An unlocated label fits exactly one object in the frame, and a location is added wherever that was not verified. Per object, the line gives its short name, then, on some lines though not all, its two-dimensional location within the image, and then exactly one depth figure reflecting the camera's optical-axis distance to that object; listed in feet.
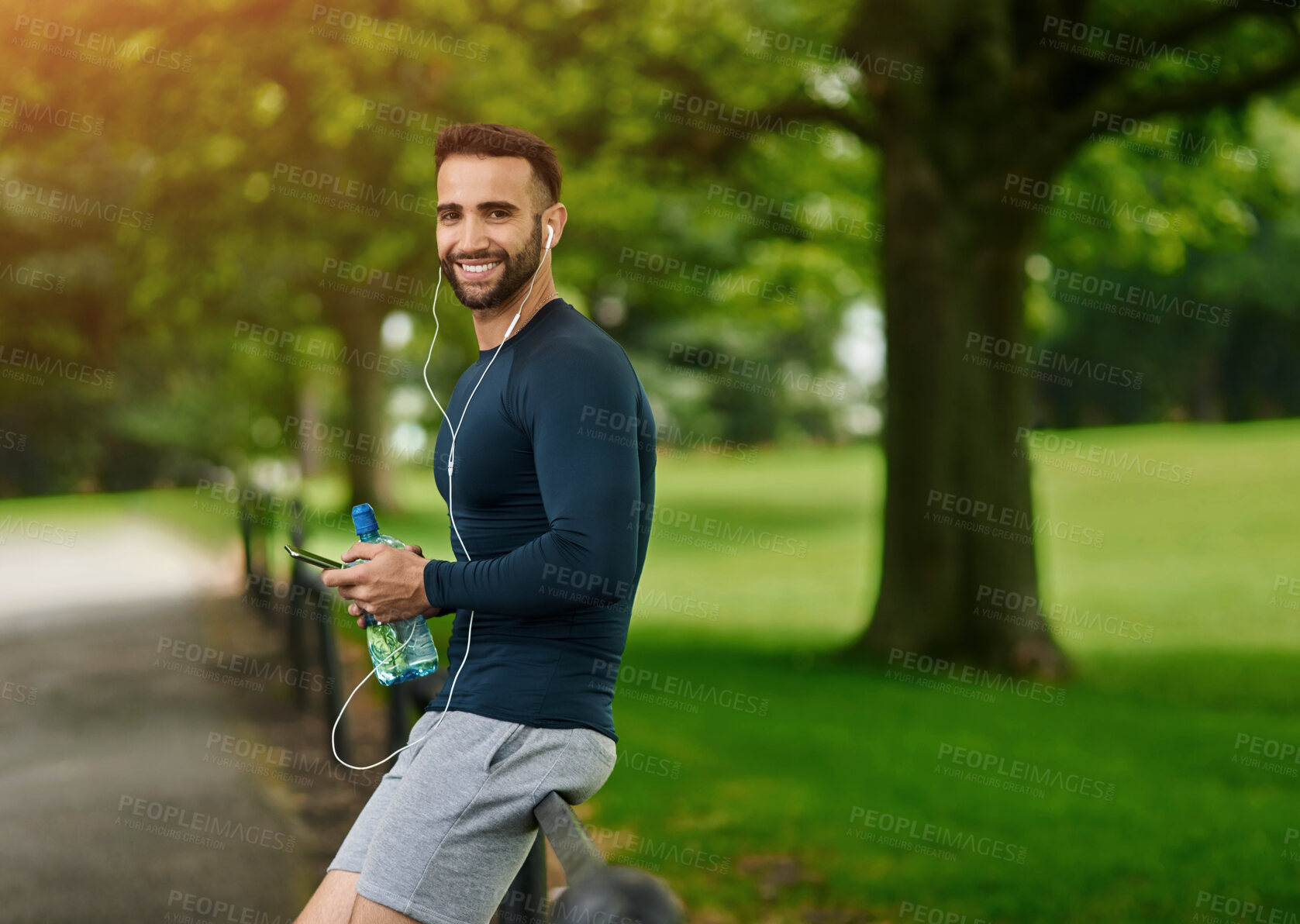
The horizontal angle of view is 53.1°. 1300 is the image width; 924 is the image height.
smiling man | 7.25
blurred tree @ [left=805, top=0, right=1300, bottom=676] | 38.27
